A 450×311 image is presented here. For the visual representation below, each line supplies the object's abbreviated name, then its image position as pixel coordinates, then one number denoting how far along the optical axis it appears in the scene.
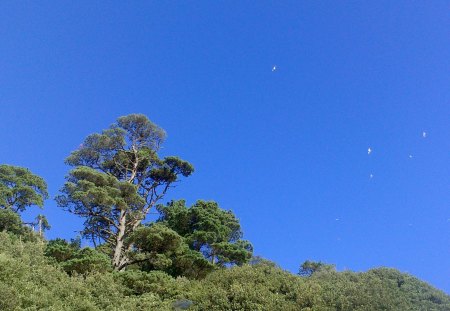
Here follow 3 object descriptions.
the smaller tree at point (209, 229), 26.75
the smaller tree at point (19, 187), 28.95
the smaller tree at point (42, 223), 32.97
